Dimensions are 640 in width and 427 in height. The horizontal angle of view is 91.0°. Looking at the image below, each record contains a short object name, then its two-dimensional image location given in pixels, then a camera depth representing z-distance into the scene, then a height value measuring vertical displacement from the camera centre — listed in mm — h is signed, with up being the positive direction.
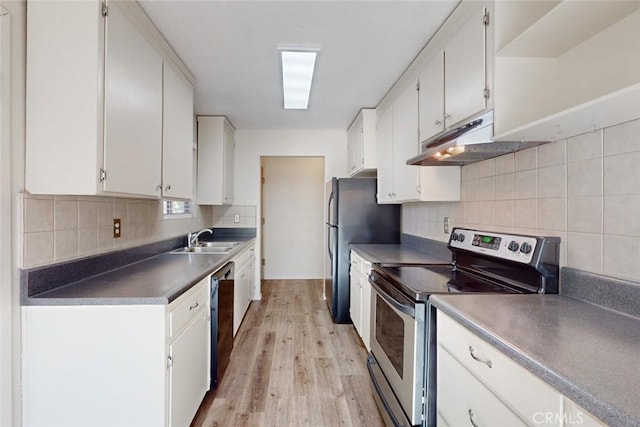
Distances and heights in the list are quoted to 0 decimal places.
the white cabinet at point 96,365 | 1309 -659
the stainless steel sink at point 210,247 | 3113 -389
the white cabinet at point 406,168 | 2186 +359
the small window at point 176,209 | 2871 +10
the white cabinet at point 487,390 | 744 -511
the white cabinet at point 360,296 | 2584 -761
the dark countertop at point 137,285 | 1326 -373
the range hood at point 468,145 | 1409 +328
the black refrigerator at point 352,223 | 3371 -121
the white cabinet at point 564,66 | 1036 +601
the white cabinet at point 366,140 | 3307 +759
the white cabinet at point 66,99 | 1303 +461
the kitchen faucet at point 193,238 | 3317 -303
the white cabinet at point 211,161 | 3604 +570
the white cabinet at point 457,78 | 1464 +727
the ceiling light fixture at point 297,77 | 2213 +1090
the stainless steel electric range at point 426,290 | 1395 -387
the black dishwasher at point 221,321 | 2090 -791
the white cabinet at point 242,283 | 2973 -777
